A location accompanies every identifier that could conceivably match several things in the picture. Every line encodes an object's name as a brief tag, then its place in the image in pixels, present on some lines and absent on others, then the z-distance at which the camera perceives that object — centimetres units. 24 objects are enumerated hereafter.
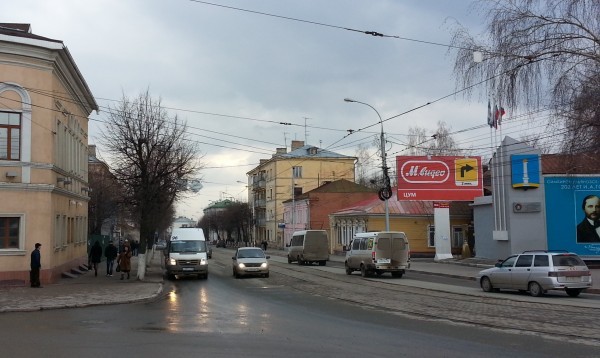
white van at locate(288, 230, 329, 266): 4194
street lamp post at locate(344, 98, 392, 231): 3744
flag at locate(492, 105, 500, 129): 3329
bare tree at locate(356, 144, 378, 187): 9031
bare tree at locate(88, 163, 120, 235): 4950
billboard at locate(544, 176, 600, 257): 3516
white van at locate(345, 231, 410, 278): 2966
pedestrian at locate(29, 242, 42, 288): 2162
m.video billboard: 4225
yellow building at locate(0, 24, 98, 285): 2275
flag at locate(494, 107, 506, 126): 3074
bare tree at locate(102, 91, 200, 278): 2806
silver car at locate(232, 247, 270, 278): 2956
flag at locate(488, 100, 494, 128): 3472
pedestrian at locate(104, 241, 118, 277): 2936
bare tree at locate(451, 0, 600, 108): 1717
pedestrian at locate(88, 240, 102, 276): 3002
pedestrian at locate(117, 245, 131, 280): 2694
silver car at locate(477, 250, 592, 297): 1936
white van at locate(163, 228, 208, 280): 2897
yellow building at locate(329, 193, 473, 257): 5131
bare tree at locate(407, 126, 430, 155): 7038
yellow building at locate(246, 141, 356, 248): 8962
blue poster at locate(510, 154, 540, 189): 3519
